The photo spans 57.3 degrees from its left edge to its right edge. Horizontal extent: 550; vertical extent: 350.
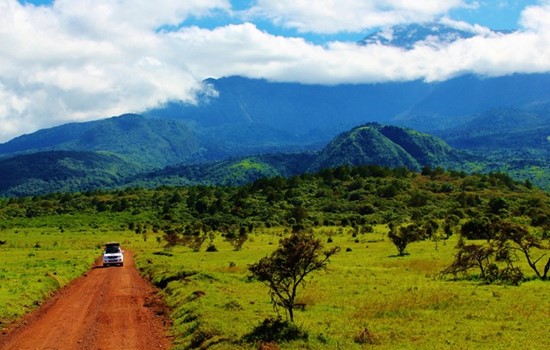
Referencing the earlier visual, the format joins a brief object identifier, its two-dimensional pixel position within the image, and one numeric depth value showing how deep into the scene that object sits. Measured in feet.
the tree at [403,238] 201.77
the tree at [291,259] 72.84
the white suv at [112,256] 184.34
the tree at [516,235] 128.36
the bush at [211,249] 254.06
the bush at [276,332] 69.05
